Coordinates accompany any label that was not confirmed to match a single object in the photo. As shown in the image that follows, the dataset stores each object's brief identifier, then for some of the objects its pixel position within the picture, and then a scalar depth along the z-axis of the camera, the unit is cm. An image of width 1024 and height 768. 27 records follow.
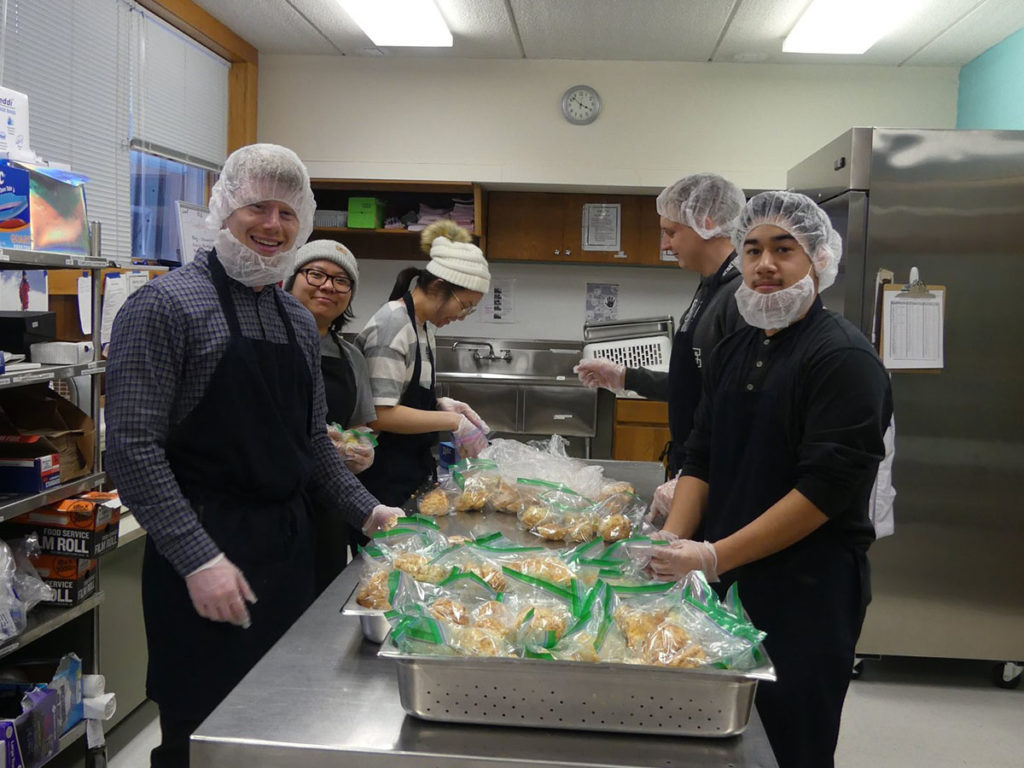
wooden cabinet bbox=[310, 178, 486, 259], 509
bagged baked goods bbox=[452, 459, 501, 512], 213
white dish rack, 513
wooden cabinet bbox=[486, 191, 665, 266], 527
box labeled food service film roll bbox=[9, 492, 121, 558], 211
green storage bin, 505
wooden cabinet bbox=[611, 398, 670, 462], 486
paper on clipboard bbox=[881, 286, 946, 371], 308
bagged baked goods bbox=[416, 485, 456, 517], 205
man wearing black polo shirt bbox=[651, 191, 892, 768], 152
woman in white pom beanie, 240
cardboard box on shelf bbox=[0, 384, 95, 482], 217
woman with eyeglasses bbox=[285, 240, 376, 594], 229
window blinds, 325
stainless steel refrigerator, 307
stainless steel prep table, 102
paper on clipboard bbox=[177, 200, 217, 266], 420
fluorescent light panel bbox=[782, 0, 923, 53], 382
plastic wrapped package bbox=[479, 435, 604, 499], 229
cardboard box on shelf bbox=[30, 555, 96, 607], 214
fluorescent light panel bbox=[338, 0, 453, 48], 403
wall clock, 500
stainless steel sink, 491
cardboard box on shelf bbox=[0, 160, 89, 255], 187
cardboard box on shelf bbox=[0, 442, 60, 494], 200
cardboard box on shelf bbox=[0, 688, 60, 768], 189
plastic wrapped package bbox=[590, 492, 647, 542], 192
